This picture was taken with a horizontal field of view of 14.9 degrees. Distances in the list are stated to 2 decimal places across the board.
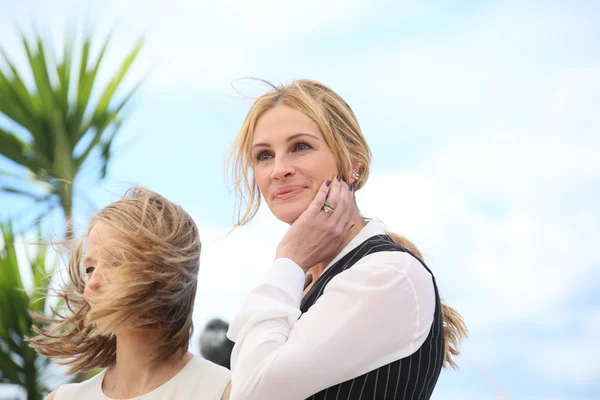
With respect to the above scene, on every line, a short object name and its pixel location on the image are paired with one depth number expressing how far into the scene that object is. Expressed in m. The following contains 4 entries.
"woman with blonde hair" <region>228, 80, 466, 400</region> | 2.71
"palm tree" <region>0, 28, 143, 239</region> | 6.49
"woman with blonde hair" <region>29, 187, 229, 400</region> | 2.90
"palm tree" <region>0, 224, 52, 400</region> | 6.13
